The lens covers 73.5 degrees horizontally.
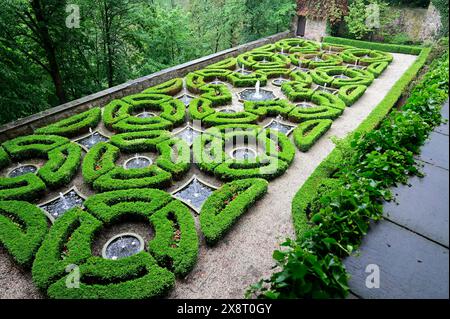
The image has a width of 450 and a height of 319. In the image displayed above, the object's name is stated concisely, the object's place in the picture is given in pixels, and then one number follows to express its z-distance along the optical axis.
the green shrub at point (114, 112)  11.15
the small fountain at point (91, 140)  10.45
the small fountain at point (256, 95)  13.90
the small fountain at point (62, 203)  7.72
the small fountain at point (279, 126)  11.41
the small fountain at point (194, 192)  8.02
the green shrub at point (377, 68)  16.28
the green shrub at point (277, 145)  9.42
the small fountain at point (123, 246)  6.66
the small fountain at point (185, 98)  13.53
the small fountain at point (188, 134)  10.70
